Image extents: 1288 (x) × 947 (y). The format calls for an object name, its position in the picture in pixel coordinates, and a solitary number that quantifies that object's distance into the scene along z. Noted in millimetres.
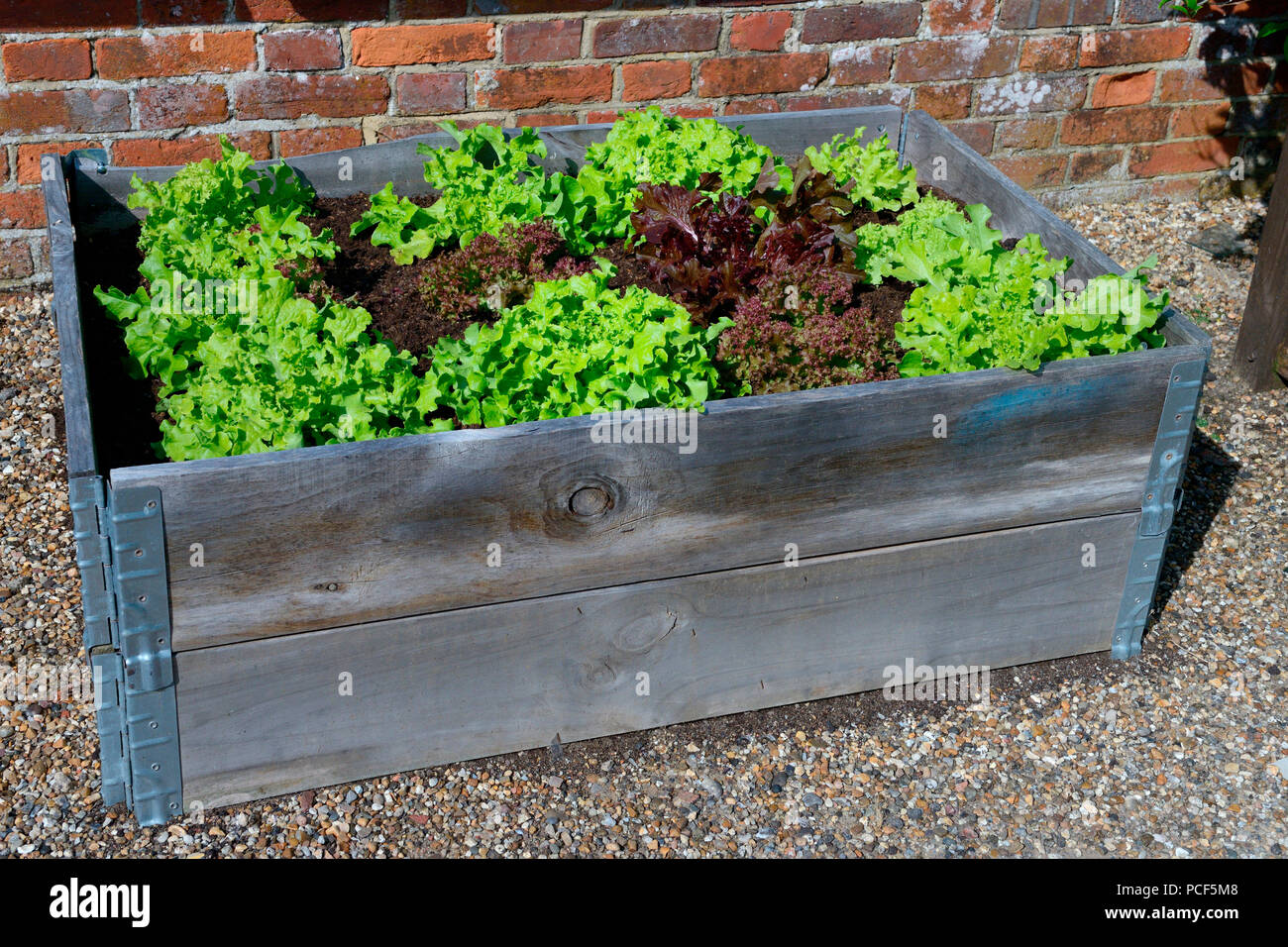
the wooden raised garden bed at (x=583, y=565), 2520
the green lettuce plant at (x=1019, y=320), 2912
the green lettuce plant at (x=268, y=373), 2713
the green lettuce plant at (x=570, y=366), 2775
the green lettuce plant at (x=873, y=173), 4031
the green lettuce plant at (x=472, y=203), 3689
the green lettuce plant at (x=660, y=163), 3840
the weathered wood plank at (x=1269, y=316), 4316
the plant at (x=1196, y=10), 4869
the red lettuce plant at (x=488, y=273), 3396
